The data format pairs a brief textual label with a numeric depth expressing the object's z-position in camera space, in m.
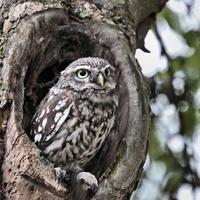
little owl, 6.90
